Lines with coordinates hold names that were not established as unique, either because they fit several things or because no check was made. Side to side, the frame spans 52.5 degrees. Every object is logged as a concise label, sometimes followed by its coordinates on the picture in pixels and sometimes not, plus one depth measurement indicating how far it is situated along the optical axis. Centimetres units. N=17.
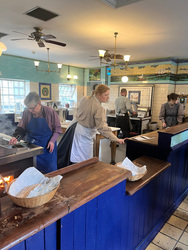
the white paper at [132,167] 184
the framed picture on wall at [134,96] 783
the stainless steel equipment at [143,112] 723
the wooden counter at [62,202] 85
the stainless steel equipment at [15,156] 198
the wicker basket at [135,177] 172
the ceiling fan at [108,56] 498
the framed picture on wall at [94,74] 1025
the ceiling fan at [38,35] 416
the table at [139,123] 687
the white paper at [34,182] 104
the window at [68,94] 1048
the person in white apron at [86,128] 248
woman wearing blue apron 252
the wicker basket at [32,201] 95
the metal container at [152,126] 730
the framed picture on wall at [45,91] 911
